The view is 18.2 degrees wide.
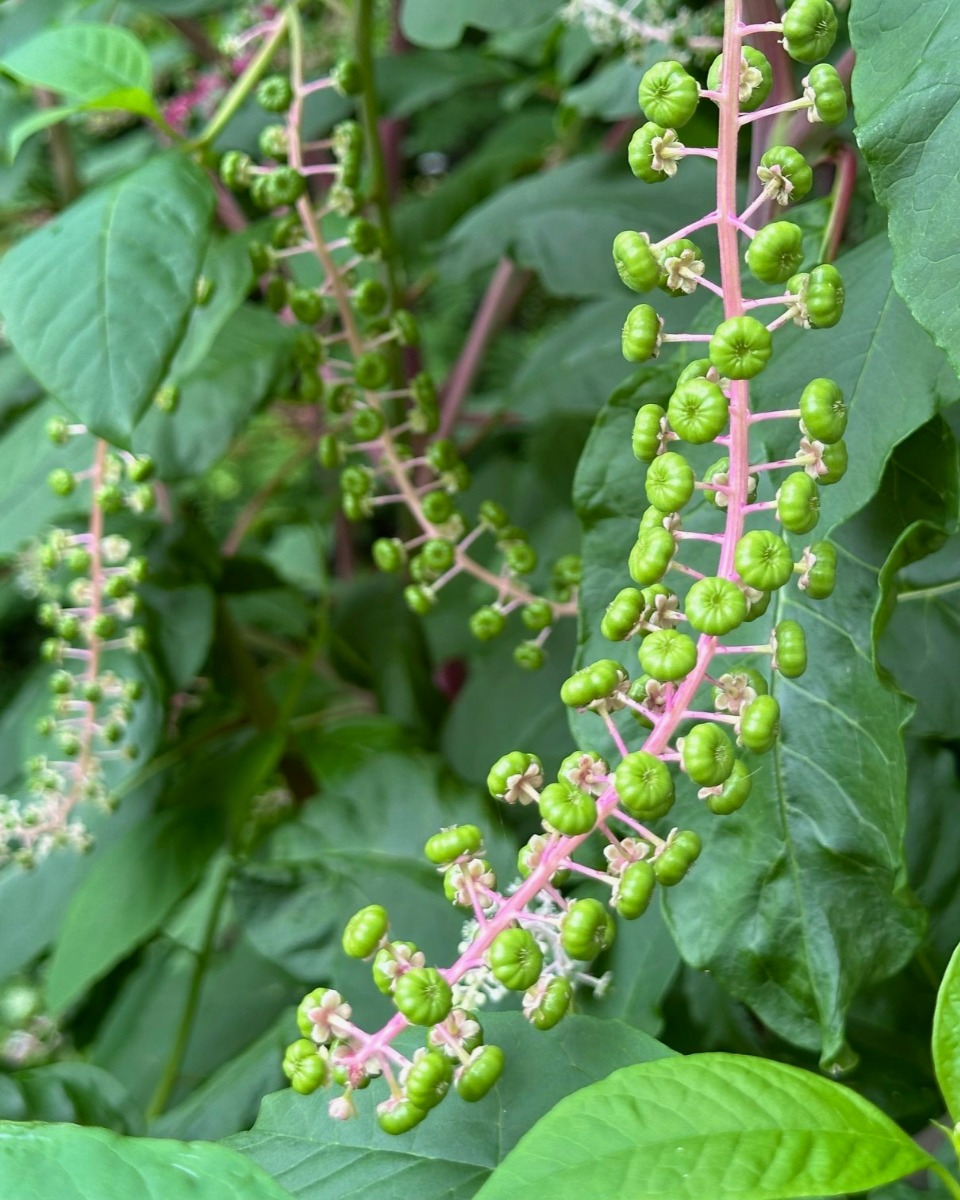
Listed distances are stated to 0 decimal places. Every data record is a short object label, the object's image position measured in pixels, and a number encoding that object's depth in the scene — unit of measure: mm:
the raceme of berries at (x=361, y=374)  471
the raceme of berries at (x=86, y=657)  501
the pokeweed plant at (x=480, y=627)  376
